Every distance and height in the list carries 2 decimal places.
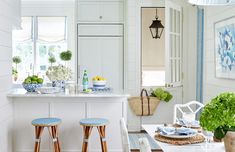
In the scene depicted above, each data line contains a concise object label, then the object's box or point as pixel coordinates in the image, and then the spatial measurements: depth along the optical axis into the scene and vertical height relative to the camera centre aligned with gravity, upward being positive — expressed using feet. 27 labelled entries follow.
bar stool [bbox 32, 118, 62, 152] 12.01 -2.00
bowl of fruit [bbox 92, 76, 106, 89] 14.42 -0.37
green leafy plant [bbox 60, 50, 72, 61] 16.18 +0.92
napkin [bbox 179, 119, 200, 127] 9.13 -1.35
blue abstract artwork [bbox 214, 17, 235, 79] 13.74 +1.18
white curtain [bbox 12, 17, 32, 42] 22.59 +2.88
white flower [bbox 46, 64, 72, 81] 14.16 +0.07
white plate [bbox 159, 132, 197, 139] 7.64 -1.43
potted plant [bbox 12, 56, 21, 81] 22.31 +1.00
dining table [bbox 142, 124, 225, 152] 6.84 -1.56
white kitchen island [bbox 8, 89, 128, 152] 13.67 -1.69
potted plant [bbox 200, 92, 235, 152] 5.55 -0.73
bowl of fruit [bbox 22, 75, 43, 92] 13.87 -0.36
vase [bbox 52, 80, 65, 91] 14.30 -0.41
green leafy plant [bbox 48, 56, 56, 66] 22.68 +1.01
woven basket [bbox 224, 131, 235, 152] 5.83 -1.18
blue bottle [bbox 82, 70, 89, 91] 13.91 -0.40
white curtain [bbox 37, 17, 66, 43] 22.74 +3.18
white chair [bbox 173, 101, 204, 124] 9.36 -1.18
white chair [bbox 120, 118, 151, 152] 5.35 -1.21
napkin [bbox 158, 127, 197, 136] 7.86 -1.38
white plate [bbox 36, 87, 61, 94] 13.41 -0.63
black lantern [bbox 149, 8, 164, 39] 20.66 +2.95
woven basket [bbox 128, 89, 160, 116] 19.60 -1.78
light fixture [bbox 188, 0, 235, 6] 6.89 +1.52
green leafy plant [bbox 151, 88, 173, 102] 19.81 -1.19
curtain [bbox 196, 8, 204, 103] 18.37 +1.37
